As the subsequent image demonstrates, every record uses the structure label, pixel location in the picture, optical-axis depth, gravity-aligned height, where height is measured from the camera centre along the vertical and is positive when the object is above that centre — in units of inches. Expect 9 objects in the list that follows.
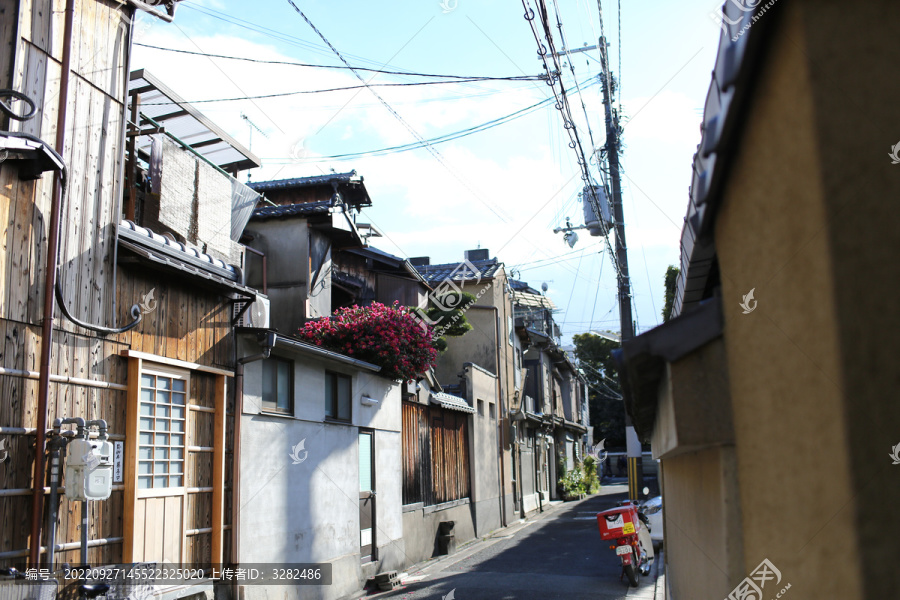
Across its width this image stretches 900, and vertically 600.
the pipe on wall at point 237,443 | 352.5 -3.8
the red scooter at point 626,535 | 452.1 -71.7
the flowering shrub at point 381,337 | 502.3 +67.5
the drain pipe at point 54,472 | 250.1 -11.0
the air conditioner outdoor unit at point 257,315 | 404.5 +70.0
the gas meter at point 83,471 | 251.8 -10.8
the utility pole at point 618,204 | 576.1 +177.0
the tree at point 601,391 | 2276.1 +111.1
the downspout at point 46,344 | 244.1 +34.0
